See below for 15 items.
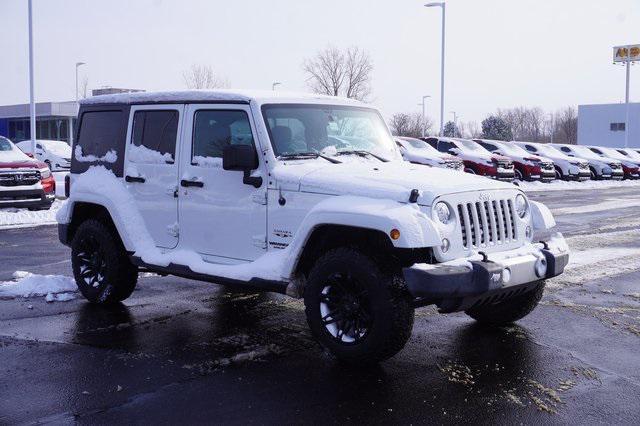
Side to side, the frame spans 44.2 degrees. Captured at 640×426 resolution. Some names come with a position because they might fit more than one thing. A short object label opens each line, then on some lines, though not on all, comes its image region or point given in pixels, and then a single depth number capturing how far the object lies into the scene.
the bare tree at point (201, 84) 53.69
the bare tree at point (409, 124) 71.53
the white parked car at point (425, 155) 25.78
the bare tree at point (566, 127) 129.04
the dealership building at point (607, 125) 86.56
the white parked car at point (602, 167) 36.75
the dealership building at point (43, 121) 62.69
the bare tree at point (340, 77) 52.75
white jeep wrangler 5.39
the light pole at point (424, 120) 88.45
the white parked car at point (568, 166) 34.47
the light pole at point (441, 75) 40.78
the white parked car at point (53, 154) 33.72
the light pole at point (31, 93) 26.94
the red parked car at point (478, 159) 28.55
